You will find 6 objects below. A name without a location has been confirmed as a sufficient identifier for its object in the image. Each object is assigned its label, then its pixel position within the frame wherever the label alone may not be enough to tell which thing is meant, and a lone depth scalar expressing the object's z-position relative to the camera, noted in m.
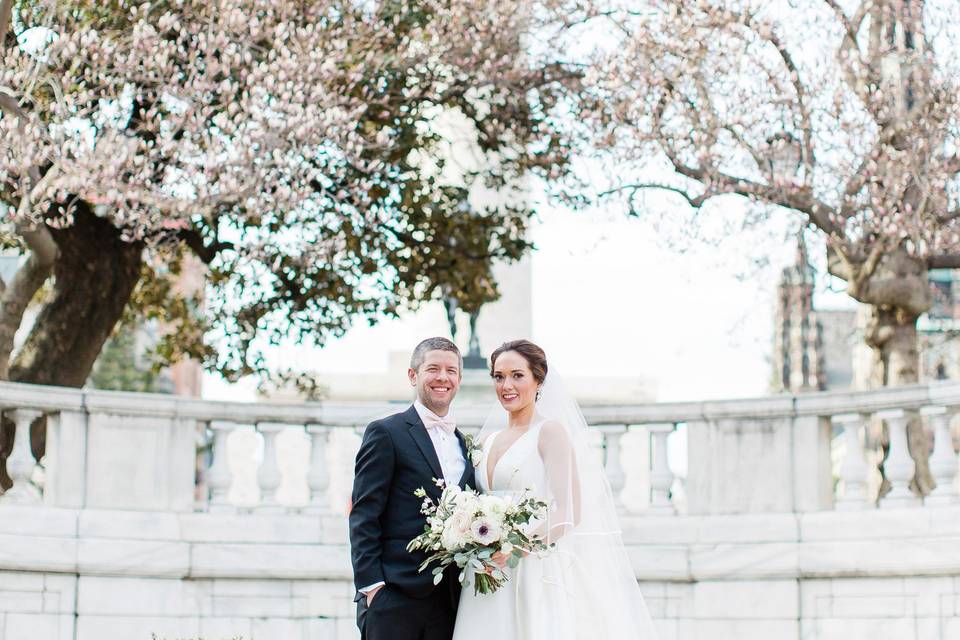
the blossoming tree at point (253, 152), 13.30
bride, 6.51
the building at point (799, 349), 44.09
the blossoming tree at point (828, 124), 13.88
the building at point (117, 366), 35.50
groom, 6.16
